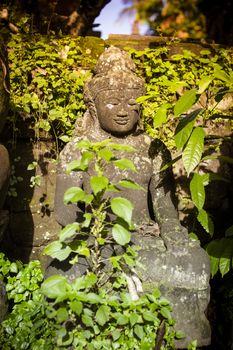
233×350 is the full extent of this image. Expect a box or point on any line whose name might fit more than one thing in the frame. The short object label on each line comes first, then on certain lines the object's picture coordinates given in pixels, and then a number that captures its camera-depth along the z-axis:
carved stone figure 2.01
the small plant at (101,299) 1.71
